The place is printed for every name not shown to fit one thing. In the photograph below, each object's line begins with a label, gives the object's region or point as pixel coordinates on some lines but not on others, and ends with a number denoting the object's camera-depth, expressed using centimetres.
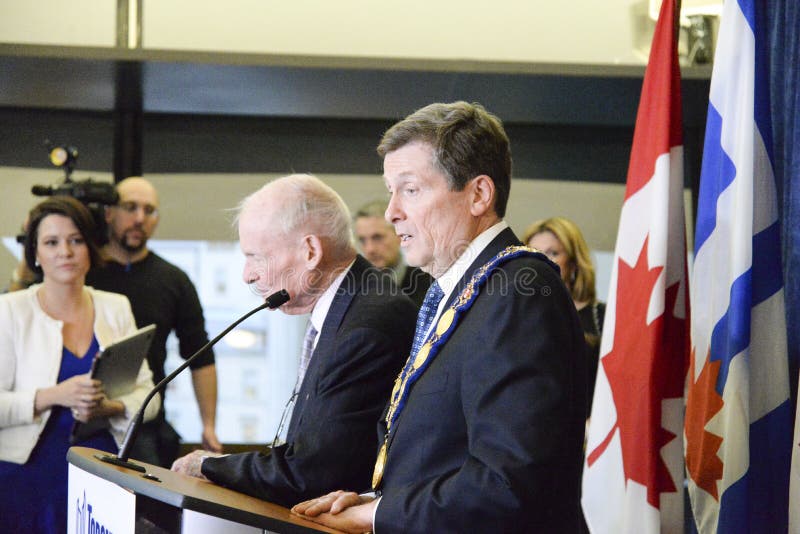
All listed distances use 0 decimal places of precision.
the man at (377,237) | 444
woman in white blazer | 331
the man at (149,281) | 405
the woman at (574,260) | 389
